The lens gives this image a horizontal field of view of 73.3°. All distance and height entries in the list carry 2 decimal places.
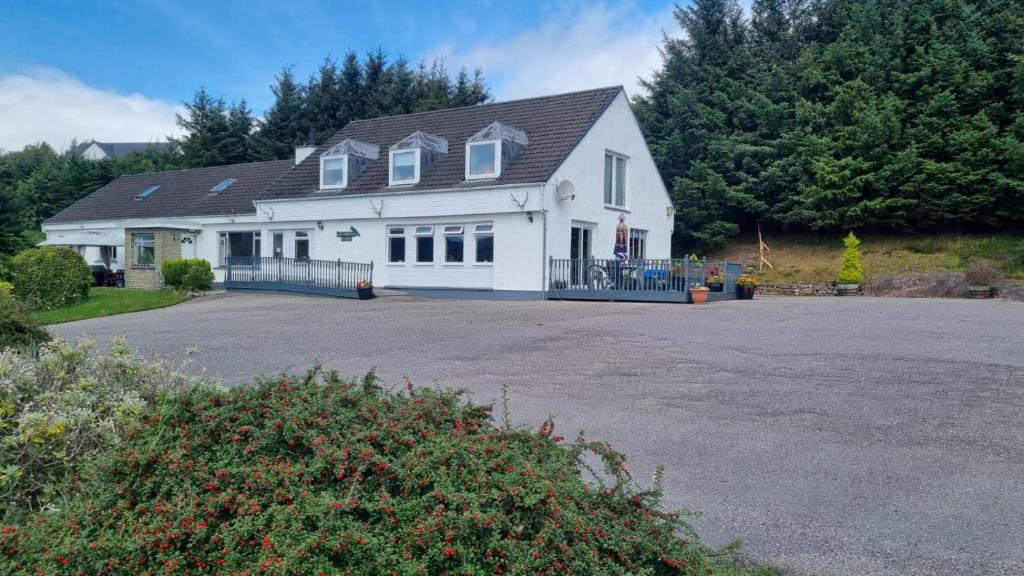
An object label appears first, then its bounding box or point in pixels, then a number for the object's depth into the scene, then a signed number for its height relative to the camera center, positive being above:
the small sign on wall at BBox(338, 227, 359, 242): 25.59 +1.21
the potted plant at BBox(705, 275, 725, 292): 21.14 -0.46
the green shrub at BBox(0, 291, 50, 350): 6.22 -0.60
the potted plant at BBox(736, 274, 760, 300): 21.98 -0.60
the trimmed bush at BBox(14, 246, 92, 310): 19.75 -0.39
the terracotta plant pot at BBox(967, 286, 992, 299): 21.39 -0.65
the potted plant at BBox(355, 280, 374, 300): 21.62 -0.74
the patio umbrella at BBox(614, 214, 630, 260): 22.91 +0.96
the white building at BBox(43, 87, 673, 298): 21.89 +2.27
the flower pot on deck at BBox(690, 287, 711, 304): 19.33 -0.73
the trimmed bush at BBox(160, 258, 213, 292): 24.53 -0.34
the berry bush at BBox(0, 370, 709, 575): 2.71 -1.00
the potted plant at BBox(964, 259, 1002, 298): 21.47 -0.25
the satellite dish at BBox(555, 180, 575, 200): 21.39 +2.45
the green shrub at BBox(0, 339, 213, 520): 3.52 -0.82
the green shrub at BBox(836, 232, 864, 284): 24.56 +0.08
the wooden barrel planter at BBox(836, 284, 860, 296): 24.50 -0.71
